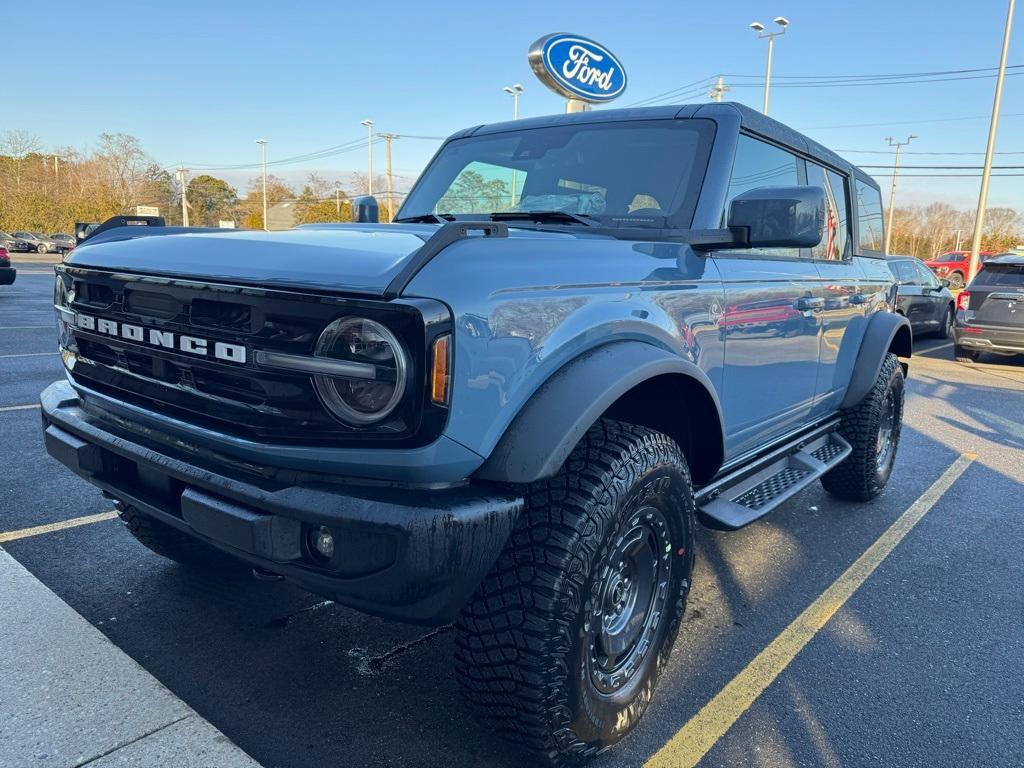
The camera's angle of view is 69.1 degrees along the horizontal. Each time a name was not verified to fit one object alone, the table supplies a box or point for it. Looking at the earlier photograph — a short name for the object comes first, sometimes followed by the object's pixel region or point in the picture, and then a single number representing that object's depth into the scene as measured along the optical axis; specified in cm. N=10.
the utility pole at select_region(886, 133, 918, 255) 5495
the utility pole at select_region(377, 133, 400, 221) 5404
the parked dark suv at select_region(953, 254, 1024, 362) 1095
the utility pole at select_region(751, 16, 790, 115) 2928
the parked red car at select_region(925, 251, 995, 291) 2871
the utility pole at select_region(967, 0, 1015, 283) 2239
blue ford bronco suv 173
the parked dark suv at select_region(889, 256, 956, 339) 1306
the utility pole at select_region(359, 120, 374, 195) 5116
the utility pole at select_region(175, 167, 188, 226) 6522
